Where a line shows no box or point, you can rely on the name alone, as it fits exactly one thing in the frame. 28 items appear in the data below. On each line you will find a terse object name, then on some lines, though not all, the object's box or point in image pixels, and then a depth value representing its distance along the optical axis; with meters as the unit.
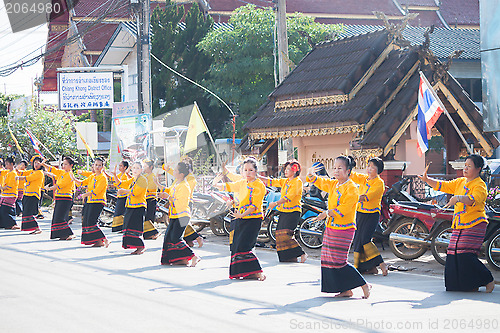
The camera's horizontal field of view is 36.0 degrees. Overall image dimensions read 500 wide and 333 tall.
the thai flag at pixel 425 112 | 13.67
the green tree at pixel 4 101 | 51.92
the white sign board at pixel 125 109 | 22.97
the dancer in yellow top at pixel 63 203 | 16.17
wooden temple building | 16.00
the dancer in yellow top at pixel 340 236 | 8.59
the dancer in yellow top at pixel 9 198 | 19.34
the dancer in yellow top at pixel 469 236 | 9.10
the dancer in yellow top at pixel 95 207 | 14.80
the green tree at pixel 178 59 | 32.56
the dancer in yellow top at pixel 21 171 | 18.96
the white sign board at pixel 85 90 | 27.69
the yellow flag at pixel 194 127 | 18.39
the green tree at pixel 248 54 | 29.55
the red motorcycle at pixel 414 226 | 11.66
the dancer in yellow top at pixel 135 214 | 13.55
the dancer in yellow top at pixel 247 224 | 10.36
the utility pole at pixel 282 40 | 19.52
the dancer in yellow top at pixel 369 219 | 10.56
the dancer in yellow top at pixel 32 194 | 17.97
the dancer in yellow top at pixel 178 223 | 11.73
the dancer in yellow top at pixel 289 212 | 12.42
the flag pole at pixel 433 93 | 13.53
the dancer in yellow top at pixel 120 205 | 15.73
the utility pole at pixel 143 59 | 22.02
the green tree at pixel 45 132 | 30.61
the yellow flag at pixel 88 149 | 22.61
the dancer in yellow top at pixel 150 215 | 15.87
